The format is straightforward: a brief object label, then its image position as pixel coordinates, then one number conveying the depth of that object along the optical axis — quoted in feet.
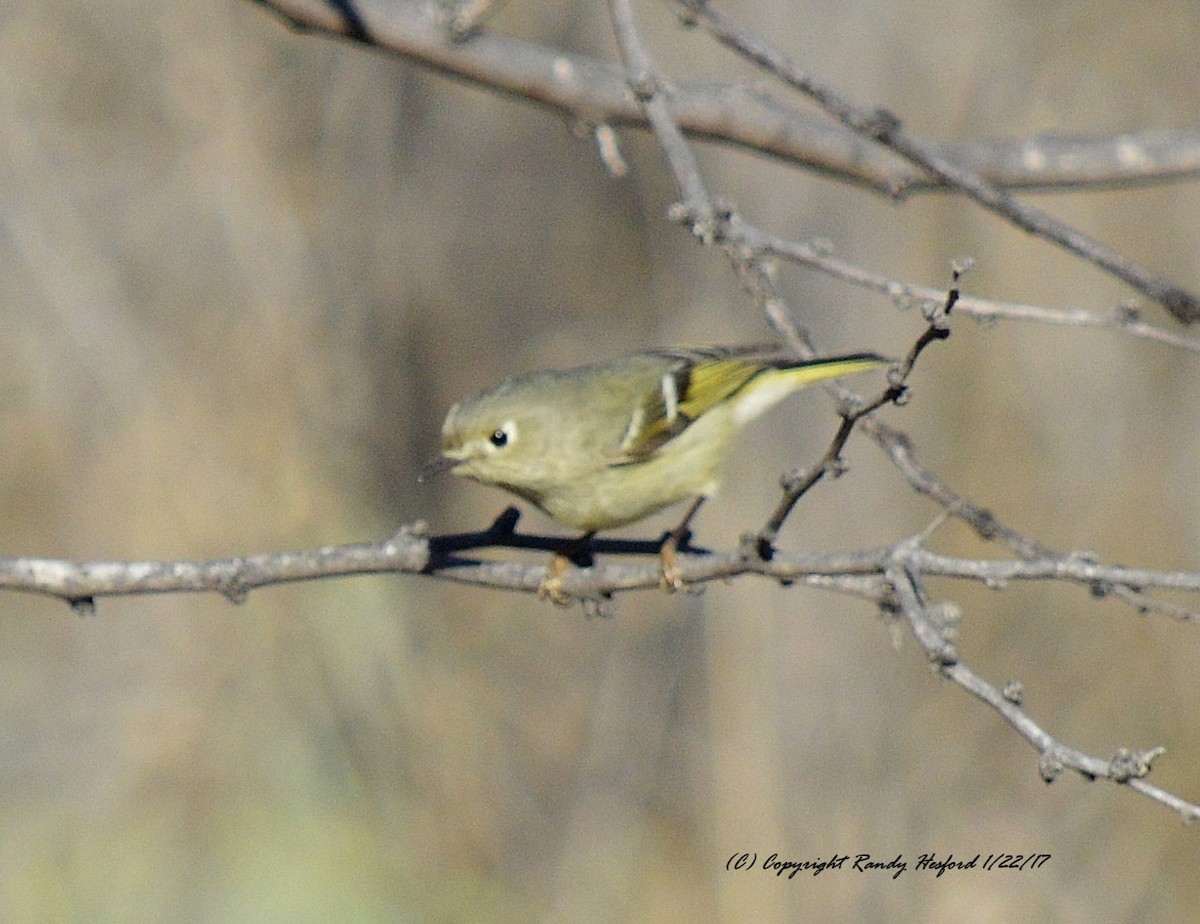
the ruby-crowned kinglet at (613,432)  19.03
